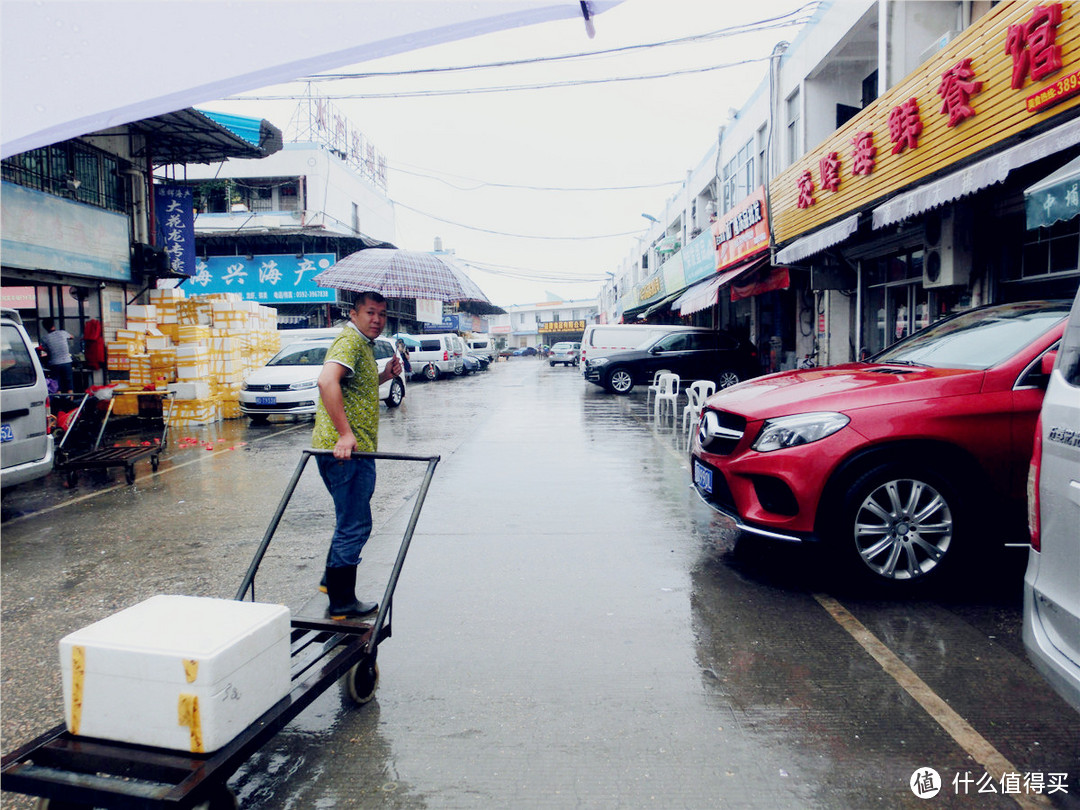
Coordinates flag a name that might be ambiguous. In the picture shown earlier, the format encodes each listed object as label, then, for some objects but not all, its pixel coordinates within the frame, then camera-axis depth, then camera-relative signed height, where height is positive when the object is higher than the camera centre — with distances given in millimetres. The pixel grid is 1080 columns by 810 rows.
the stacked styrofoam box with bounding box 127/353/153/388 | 14547 -265
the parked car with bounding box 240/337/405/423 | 13750 -598
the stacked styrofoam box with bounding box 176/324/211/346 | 14398 +448
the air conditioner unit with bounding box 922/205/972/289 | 9594 +1376
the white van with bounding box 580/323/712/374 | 20688 +469
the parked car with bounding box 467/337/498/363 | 41938 +482
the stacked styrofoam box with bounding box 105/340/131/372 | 14750 +85
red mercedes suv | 4395 -656
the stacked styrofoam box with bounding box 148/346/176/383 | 14375 -116
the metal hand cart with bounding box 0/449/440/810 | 2182 -1232
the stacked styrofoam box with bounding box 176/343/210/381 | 13984 -79
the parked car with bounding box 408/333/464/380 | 30938 -50
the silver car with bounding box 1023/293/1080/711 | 2443 -620
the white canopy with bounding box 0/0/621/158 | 2008 +854
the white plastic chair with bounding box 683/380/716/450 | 10719 -578
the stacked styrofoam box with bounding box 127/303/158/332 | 14930 +789
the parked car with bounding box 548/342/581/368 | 45406 -8
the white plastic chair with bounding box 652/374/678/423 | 13288 -613
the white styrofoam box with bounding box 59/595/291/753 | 2336 -1011
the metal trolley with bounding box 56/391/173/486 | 8336 -1113
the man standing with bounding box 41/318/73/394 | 12227 +61
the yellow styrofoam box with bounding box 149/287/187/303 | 15750 +1307
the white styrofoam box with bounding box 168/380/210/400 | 13723 -593
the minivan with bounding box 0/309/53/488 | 6539 -453
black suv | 20078 -185
